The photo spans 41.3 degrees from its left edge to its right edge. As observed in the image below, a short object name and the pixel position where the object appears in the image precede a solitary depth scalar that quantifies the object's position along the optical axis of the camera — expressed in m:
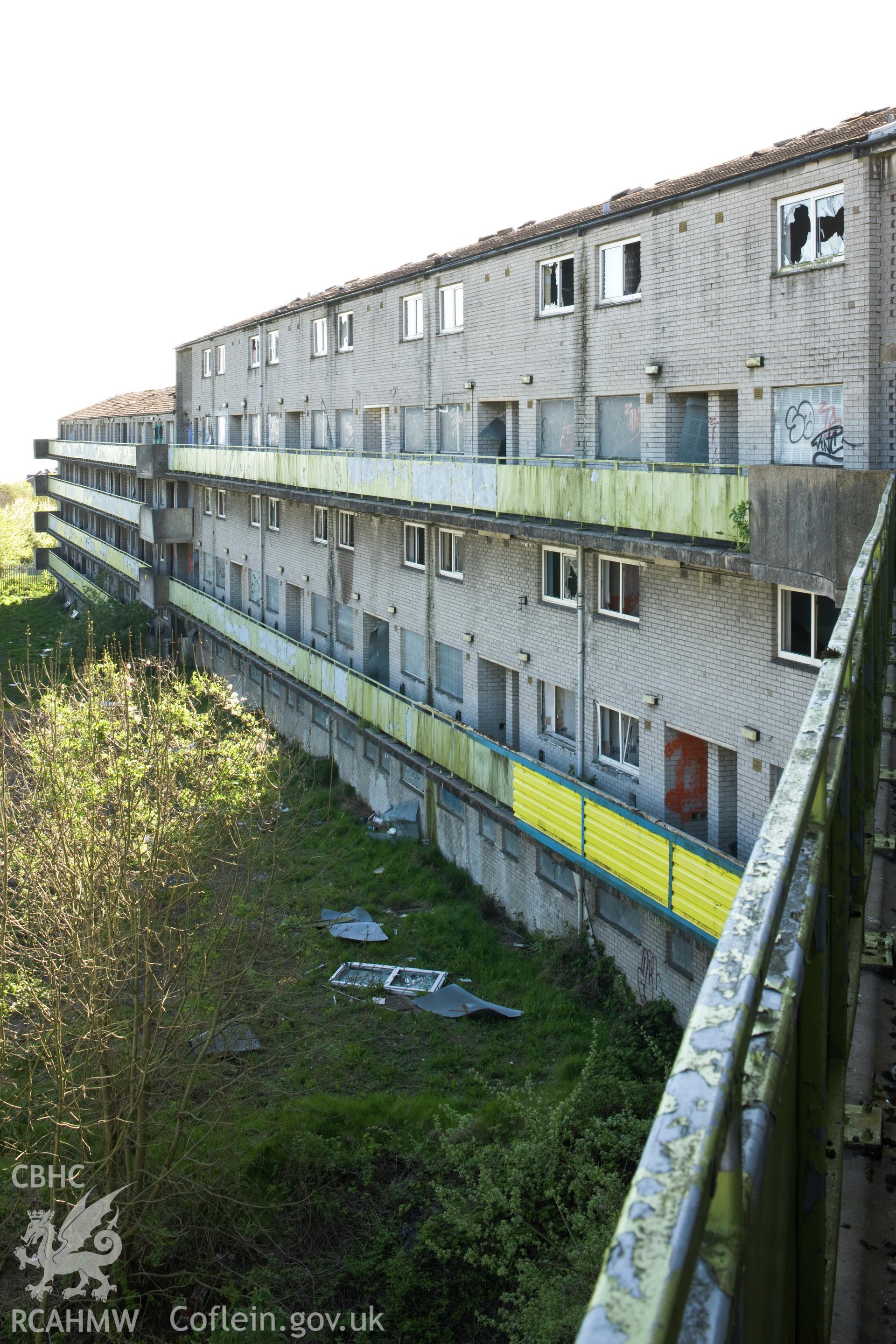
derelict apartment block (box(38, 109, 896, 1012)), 14.59
